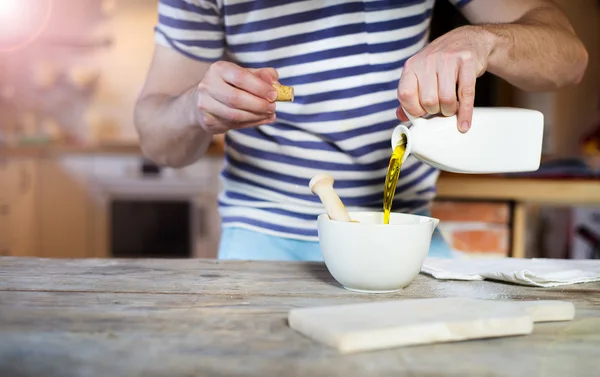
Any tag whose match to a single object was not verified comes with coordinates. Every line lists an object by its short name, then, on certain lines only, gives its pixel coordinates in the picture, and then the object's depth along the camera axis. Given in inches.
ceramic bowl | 30.5
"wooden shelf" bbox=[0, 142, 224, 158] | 136.4
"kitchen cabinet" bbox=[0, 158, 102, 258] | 137.5
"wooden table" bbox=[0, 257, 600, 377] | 20.8
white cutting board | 22.6
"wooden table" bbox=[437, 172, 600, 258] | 78.5
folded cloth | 34.1
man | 48.4
